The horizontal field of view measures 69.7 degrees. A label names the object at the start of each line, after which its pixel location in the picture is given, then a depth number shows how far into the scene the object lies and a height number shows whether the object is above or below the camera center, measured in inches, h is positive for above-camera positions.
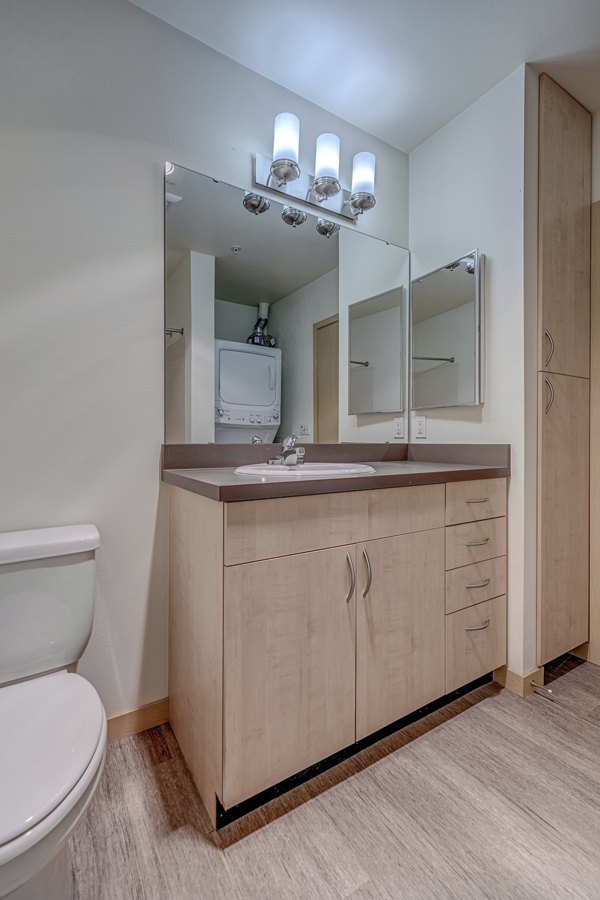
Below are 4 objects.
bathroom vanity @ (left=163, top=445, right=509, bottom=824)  42.3 -19.1
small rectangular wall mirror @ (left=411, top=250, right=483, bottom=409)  73.2 +19.9
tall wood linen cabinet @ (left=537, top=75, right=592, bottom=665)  68.2 +12.1
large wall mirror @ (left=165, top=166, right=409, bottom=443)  61.7 +20.4
